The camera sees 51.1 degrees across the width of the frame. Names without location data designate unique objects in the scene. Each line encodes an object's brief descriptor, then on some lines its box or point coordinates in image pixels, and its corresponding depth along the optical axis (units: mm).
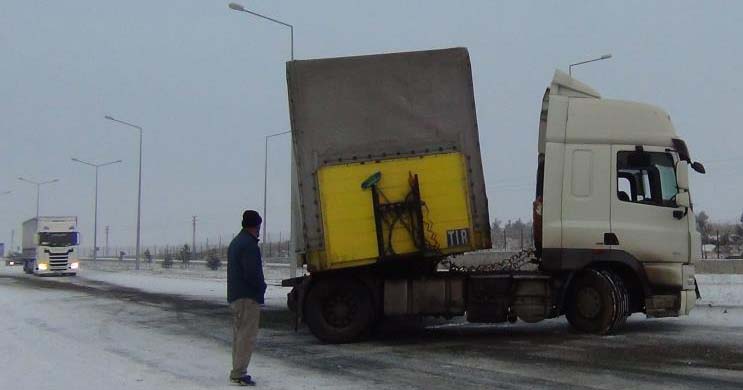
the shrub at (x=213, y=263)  48219
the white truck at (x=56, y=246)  42594
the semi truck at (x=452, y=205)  11344
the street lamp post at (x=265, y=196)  43156
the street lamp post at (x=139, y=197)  49031
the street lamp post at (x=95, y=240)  61750
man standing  8250
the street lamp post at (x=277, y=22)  26453
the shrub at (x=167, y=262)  54656
